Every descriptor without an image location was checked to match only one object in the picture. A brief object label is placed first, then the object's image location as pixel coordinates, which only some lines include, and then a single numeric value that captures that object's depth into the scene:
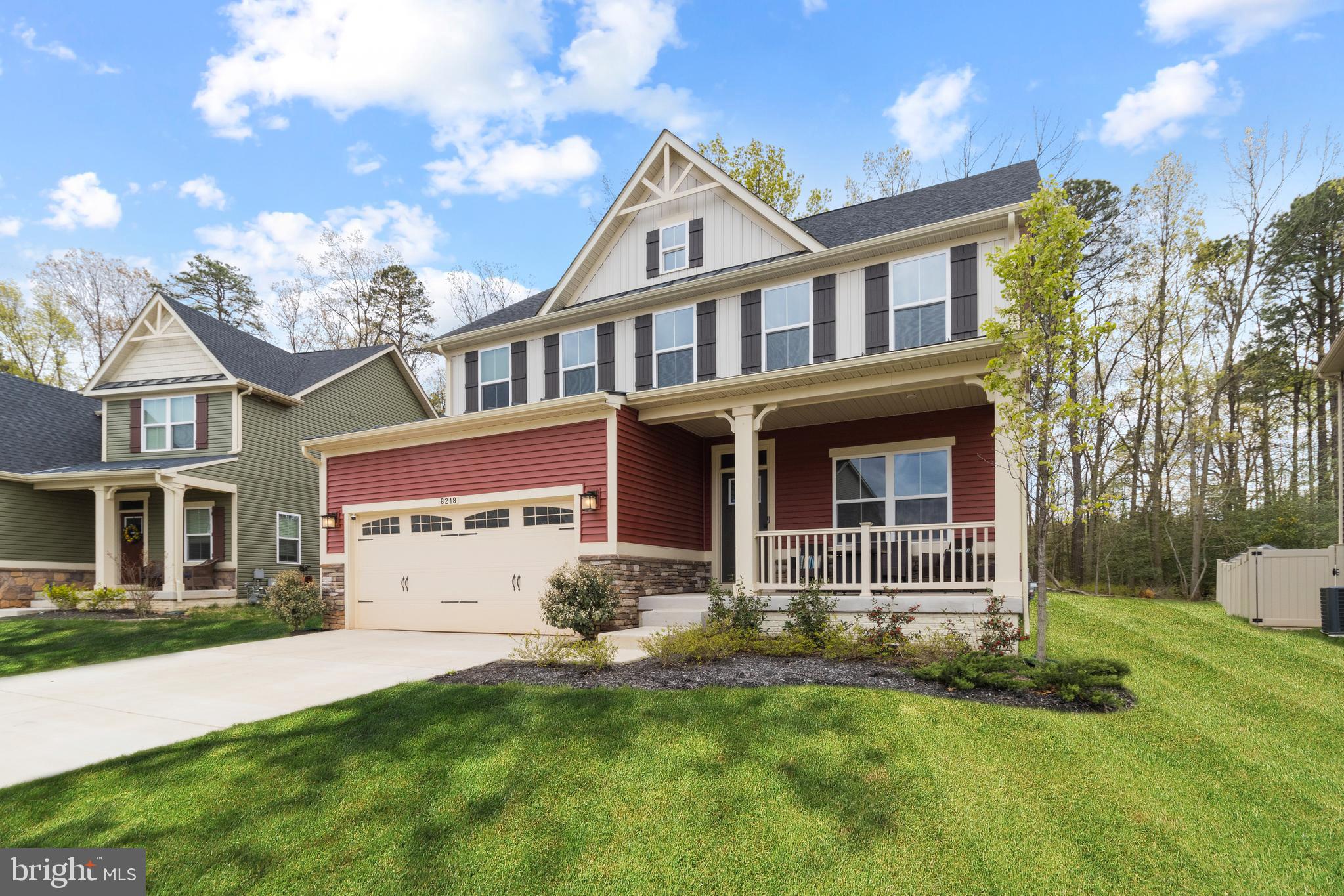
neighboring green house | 15.98
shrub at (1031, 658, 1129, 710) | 5.09
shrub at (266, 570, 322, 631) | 10.90
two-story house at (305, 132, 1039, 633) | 9.46
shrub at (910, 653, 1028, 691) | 5.48
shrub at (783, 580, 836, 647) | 7.59
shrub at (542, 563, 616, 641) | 8.03
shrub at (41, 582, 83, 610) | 14.46
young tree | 5.74
